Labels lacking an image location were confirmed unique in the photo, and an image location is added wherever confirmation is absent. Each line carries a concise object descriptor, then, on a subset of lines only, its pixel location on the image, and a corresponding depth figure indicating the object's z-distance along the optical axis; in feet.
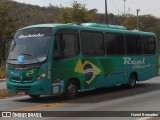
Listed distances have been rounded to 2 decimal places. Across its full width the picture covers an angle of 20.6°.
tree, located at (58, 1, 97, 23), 157.99
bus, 50.39
